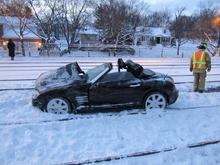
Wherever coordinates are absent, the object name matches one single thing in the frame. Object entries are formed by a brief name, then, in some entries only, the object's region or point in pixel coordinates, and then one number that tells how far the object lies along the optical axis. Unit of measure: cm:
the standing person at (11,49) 1302
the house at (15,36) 2069
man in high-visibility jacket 601
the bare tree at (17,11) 1895
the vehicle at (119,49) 1919
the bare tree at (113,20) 2361
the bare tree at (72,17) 2240
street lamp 1986
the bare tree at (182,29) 2964
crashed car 444
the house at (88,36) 3032
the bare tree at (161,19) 5352
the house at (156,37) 3871
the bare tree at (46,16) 2148
